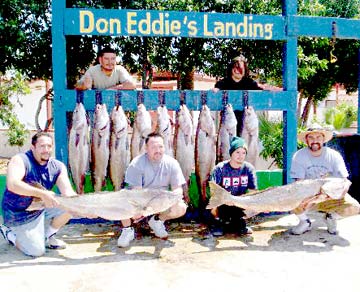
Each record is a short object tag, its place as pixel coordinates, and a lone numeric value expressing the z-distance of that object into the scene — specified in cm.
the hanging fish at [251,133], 607
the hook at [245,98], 619
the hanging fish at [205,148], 594
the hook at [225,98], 614
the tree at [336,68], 1468
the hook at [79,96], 588
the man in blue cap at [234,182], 549
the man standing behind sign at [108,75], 615
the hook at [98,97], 588
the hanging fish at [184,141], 586
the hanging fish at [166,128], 575
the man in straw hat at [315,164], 552
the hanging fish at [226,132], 598
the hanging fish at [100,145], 569
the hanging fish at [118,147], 572
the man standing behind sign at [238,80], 650
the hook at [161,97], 597
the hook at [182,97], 605
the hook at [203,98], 609
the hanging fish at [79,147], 569
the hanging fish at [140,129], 577
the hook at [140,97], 593
